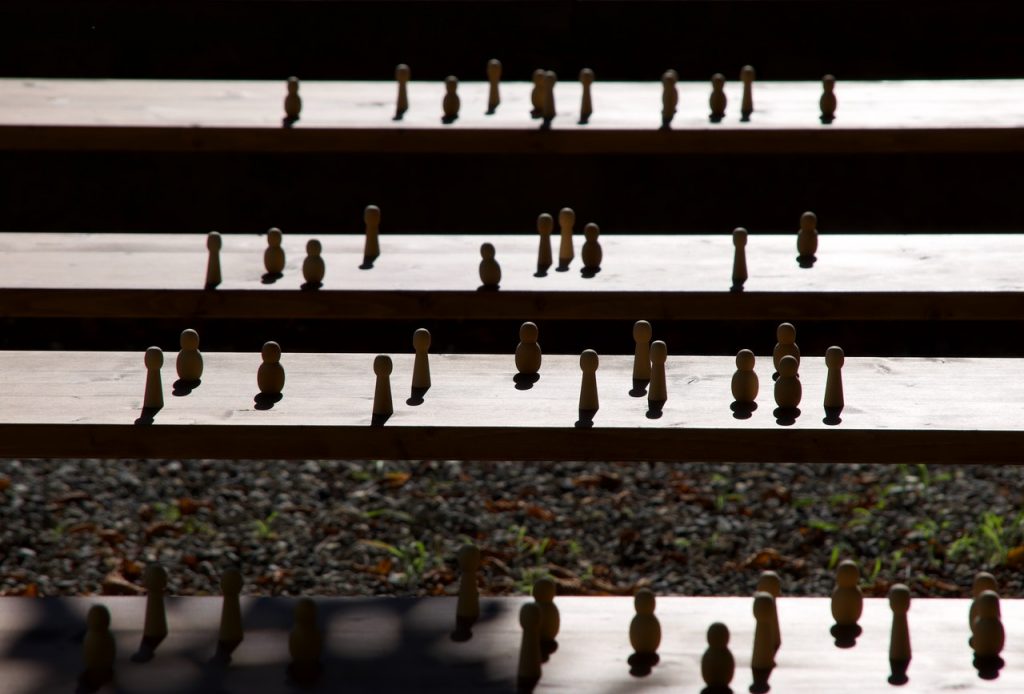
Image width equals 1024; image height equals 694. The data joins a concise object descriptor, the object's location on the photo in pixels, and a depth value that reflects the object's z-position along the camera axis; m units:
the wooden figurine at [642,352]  4.95
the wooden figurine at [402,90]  6.93
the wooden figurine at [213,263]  5.68
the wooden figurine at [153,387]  4.58
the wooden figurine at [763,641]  4.18
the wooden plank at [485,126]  6.53
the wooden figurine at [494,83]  7.02
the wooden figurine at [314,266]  5.61
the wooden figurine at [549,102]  6.75
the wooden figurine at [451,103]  6.85
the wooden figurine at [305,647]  4.27
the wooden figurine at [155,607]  4.40
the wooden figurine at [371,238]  6.05
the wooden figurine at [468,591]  4.54
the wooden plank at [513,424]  4.39
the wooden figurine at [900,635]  4.20
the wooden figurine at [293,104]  6.80
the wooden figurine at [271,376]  4.68
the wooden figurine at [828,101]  6.79
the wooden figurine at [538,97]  6.87
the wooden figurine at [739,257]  5.60
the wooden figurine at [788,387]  4.60
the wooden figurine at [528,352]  4.88
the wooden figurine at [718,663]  4.09
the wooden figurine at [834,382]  4.59
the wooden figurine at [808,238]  5.88
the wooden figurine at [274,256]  5.87
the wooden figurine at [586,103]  6.84
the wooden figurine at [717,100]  6.87
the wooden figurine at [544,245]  5.88
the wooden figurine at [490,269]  5.54
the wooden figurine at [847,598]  4.41
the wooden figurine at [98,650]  4.20
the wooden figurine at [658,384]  4.67
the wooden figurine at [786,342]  5.00
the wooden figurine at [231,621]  4.41
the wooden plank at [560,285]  5.39
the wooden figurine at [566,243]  6.02
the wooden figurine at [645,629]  4.26
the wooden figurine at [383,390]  4.54
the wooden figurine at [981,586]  4.34
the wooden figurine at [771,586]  4.41
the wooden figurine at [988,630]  4.20
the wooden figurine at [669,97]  6.85
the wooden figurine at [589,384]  4.59
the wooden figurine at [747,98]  6.90
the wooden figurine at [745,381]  4.65
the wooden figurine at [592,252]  5.79
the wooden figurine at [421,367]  4.82
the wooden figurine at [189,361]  4.86
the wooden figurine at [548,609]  4.31
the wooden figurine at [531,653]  4.14
